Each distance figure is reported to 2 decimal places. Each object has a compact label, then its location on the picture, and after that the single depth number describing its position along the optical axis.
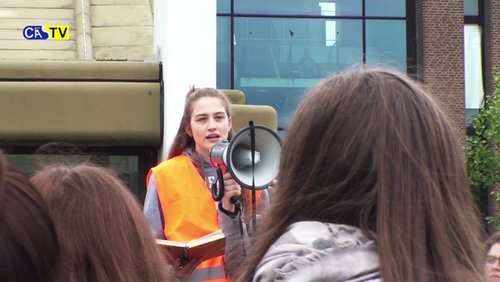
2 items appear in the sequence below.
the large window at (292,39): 19.67
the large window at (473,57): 21.09
